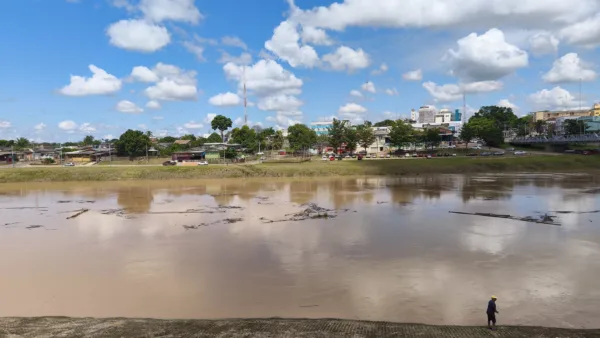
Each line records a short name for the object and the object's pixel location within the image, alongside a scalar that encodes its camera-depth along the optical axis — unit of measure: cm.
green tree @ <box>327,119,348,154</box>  9238
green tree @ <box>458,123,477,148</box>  9750
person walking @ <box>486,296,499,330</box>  1135
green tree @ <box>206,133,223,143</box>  14248
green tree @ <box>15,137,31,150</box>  14432
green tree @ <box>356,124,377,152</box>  9368
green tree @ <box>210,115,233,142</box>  14362
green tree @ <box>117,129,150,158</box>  9494
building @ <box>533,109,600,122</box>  18362
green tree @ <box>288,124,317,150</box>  10421
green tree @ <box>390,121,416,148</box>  9481
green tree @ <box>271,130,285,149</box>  11214
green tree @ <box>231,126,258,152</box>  10400
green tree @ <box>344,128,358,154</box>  9238
